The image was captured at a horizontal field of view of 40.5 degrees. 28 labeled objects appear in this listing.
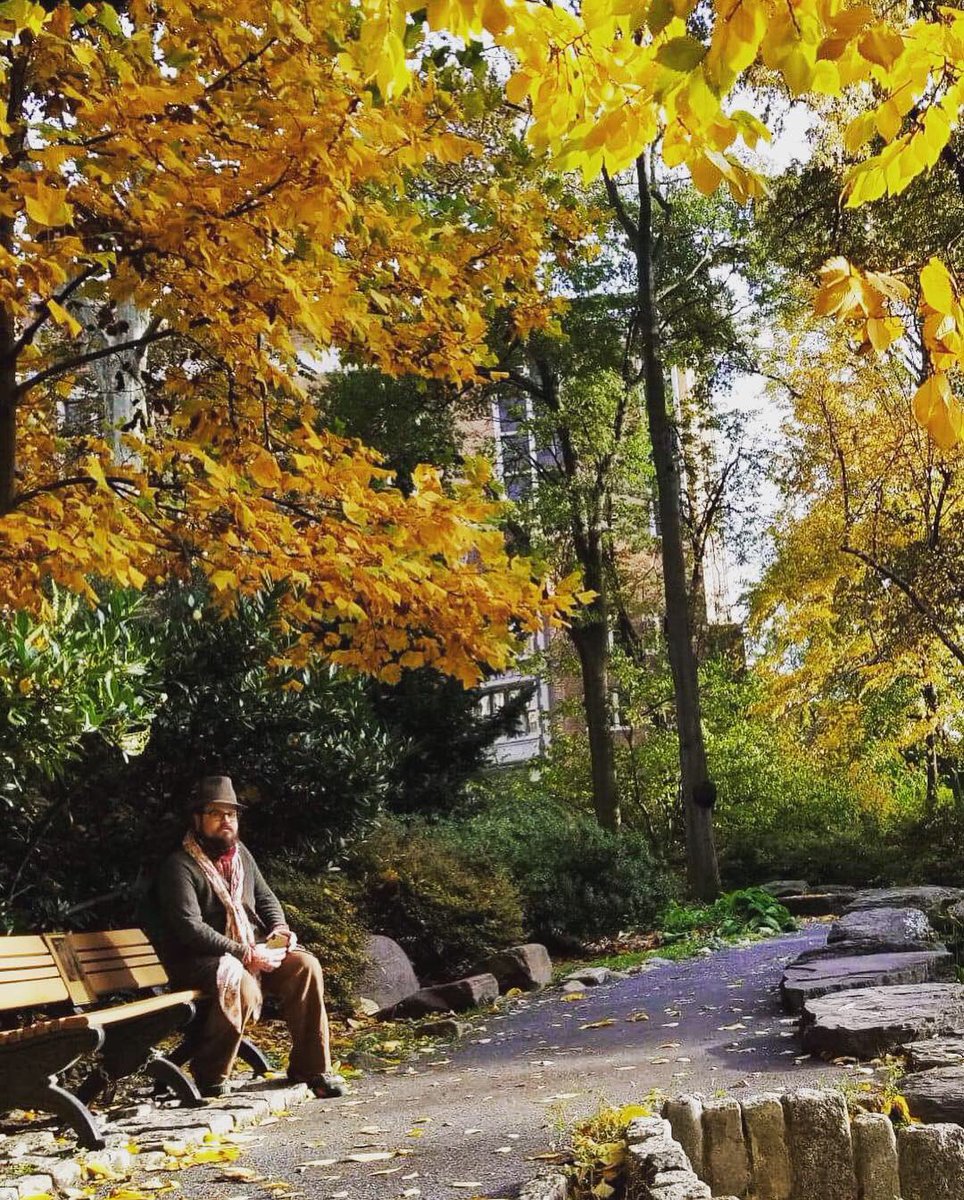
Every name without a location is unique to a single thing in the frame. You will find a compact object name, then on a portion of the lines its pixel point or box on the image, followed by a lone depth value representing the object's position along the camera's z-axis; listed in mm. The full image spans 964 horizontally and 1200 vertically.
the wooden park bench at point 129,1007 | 6371
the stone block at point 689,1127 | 4352
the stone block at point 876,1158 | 4129
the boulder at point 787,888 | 18153
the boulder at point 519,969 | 11578
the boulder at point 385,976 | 10734
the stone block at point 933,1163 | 4059
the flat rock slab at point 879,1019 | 5816
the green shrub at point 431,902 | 11930
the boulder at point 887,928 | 9102
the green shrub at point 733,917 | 14312
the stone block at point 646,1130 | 4207
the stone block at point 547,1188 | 3926
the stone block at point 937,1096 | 4473
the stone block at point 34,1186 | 4745
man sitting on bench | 6895
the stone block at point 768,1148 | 4258
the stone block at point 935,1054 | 5102
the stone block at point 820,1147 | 4188
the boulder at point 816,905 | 16641
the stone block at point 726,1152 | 4309
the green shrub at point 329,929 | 10258
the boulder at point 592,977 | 11328
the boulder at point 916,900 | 11242
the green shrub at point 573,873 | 14664
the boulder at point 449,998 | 10664
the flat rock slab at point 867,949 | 8852
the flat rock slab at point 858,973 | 7465
